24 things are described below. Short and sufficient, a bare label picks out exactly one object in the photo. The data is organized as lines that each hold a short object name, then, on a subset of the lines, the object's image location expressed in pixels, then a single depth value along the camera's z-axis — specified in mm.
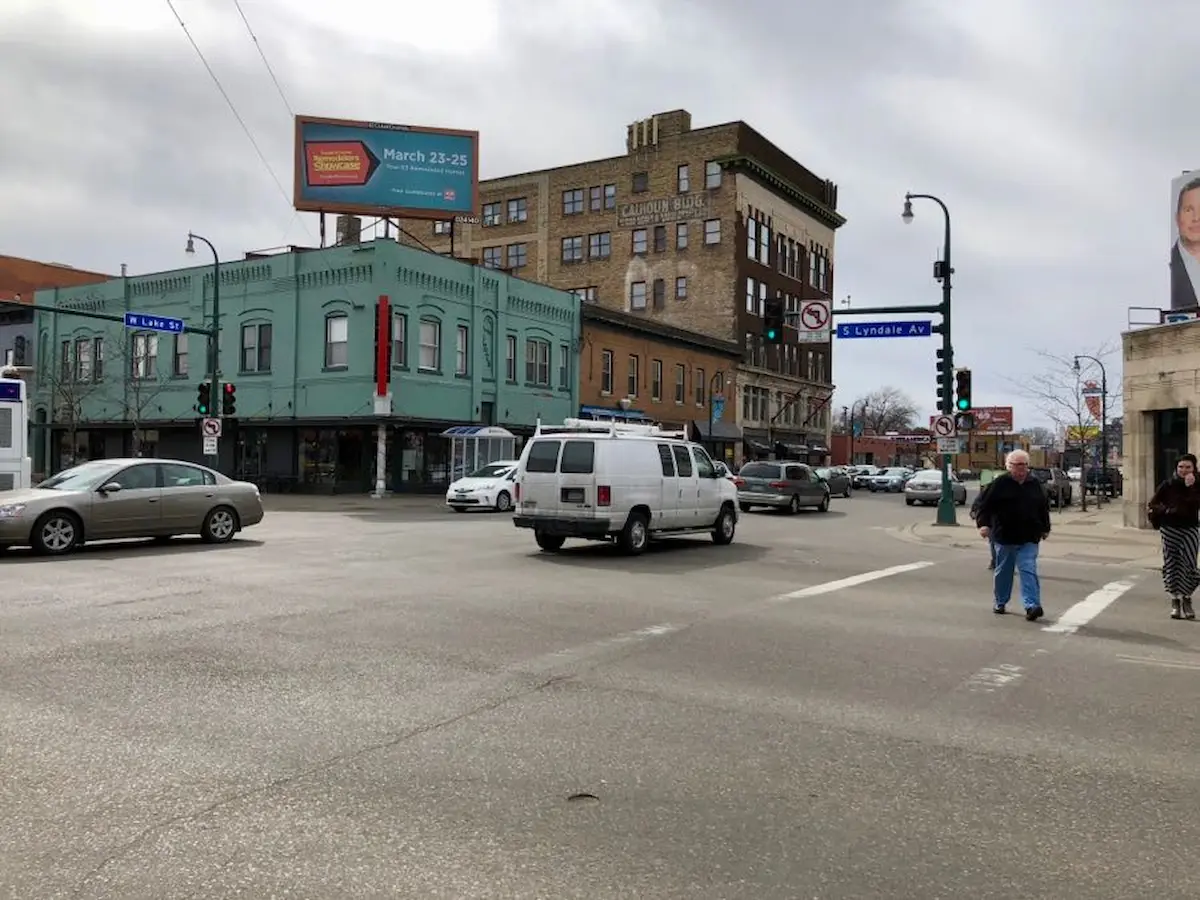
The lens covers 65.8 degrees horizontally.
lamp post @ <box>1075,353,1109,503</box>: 40500
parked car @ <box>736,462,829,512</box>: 29859
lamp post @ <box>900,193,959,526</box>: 24594
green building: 34281
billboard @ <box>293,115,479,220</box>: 39531
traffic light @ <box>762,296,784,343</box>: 25766
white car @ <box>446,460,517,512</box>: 26891
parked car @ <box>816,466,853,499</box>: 44000
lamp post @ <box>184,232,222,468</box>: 27969
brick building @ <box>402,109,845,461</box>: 59125
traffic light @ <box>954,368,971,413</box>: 25547
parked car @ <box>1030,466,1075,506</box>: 38191
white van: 14844
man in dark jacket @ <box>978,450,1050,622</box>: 9789
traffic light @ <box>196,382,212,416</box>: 27266
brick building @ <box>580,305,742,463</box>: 44625
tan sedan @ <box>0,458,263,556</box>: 13406
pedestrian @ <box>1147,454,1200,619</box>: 9938
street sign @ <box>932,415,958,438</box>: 24859
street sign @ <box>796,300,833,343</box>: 25078
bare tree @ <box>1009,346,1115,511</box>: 38656
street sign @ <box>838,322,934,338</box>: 24828
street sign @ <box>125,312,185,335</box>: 27172
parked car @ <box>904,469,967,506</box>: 39094
